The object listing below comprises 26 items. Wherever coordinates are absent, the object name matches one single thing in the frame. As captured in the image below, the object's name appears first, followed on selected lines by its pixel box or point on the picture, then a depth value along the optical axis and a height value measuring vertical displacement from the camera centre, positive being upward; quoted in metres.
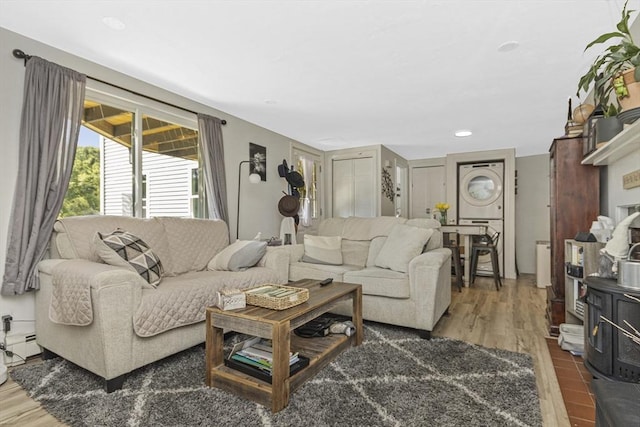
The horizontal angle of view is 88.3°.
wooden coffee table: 1.62 -0.75
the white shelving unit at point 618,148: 1.72 +0.40
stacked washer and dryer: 5.64 +0.25
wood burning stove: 1.60 -0.63
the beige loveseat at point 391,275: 2.64 -0.55
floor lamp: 3.74 +0.39
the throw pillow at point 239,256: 2.82 -0.37
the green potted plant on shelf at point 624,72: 1.64 +0.74
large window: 2.70 +0.49
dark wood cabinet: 2.65 +0.10
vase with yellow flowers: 5.22 +0.05
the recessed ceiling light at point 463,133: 4.49 +1.12
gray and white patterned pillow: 2.12 -0.26
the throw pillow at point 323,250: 3.47 -0.39
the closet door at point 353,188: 5.46 +0.44
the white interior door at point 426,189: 6.52 +0.48
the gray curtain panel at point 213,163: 3.49 +0.54
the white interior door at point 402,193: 6.38 +0.41
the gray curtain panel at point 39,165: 2.18 +0.34
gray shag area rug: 1.56 -0.97
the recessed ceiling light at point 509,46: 2.24 +1.15
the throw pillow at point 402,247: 2.94 -0.31
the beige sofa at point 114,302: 1.80 -0.53
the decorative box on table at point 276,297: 1.83 -0.48
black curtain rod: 2.21 +1.07
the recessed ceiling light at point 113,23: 2.01 +1.19
